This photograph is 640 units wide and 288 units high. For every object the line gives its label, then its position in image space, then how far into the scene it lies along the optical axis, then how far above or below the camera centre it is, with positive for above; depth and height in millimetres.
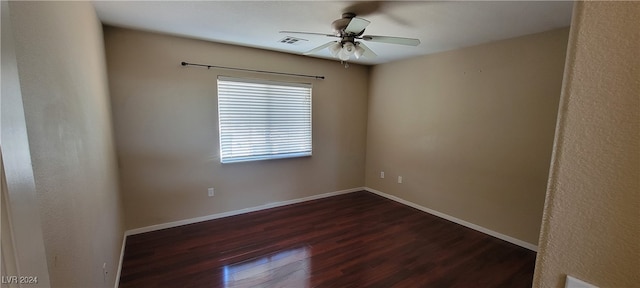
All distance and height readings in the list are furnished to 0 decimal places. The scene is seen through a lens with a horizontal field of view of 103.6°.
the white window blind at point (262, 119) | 3355 +3
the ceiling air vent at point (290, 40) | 2915 +946
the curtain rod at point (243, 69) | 3031 +668
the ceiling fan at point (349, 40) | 2143 +723
